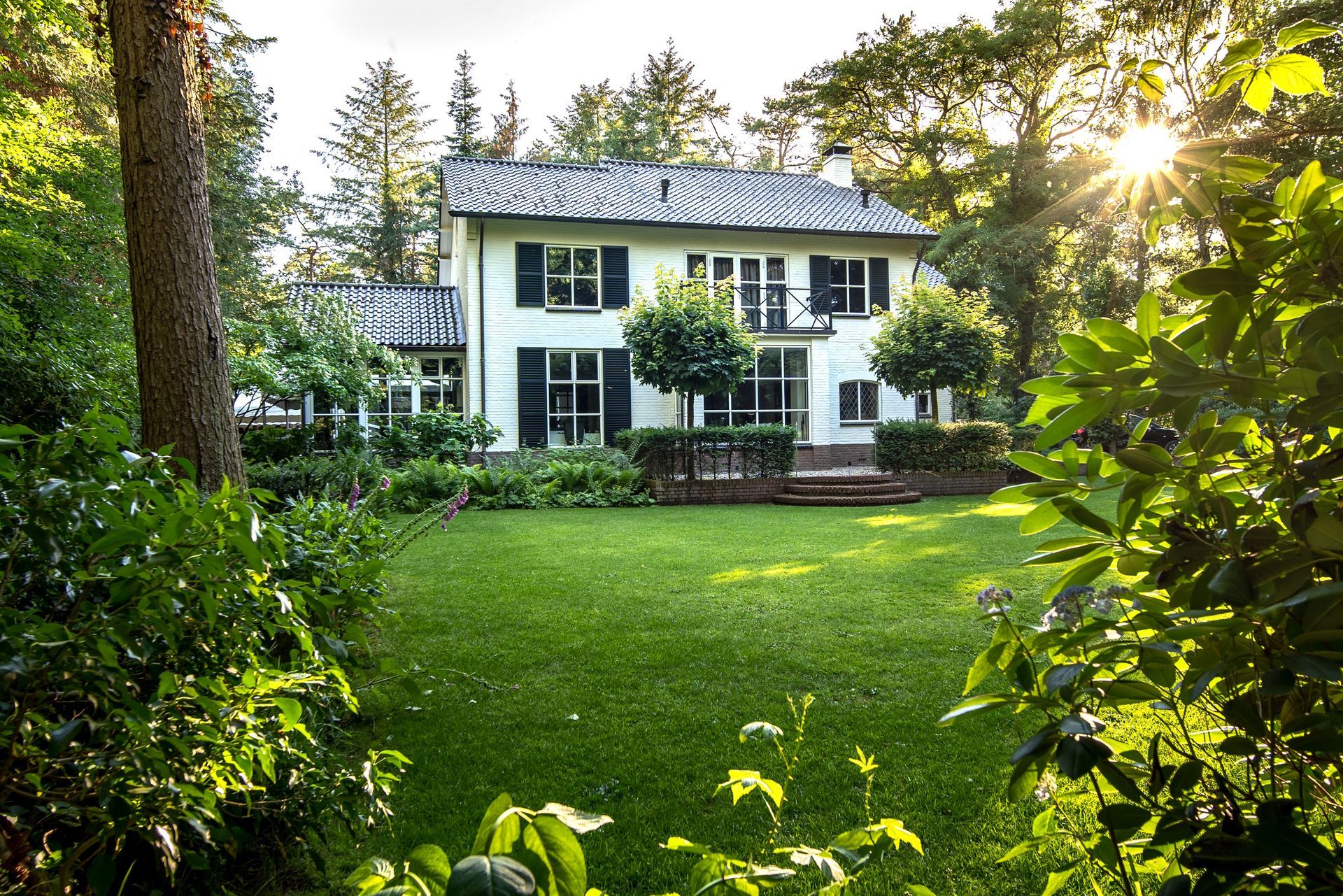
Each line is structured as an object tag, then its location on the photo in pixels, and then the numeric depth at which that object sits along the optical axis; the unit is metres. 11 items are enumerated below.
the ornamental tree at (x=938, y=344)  16.14
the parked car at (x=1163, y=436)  14.23
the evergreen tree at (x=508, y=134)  36.84
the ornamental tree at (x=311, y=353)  12.13
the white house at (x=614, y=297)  17.92
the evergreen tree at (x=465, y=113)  36.06
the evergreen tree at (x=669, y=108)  34.34
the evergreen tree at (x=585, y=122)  35.62
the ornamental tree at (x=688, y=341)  15.12
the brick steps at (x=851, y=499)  13.40
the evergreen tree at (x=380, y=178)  35.41
